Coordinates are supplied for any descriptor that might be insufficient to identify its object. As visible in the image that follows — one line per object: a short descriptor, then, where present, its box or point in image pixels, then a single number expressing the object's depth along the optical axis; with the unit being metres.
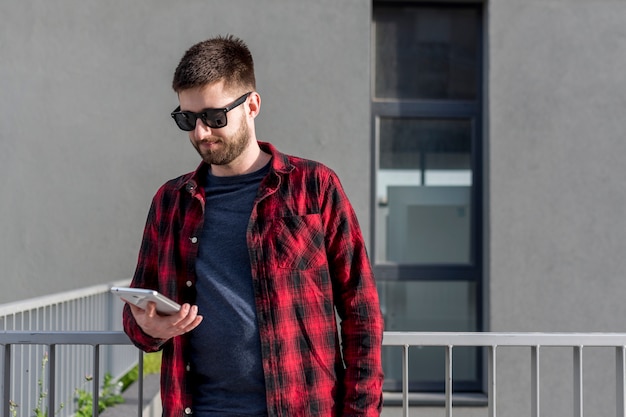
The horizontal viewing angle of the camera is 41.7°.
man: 2.03
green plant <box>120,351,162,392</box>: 5.91
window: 7.18
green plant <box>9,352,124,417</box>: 4.03
